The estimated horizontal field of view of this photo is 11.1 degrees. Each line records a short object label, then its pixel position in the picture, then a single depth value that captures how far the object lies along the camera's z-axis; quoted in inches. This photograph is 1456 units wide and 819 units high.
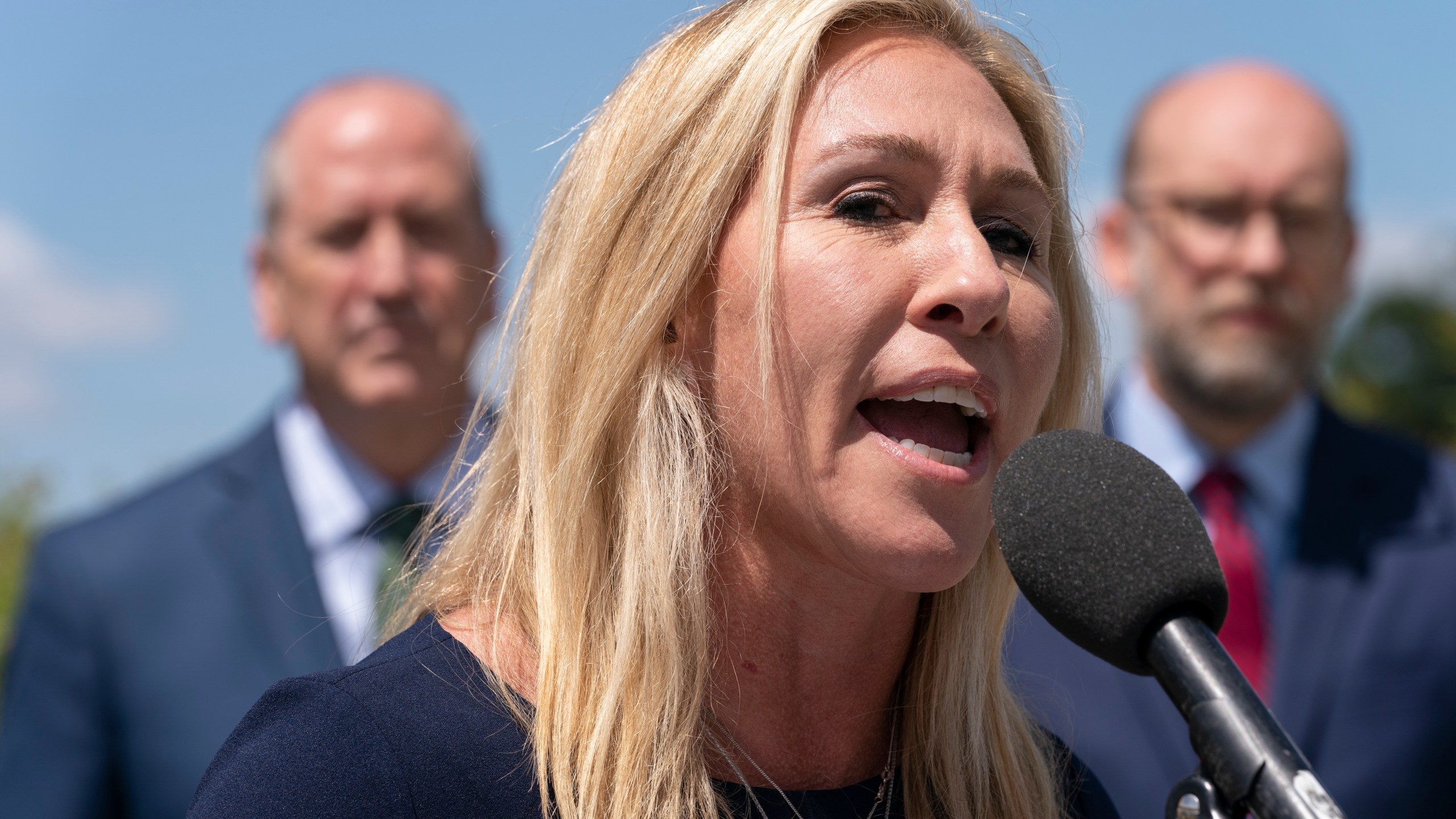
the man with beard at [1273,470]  186.6
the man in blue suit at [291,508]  183.6
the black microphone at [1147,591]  101.3
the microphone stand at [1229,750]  98.3
